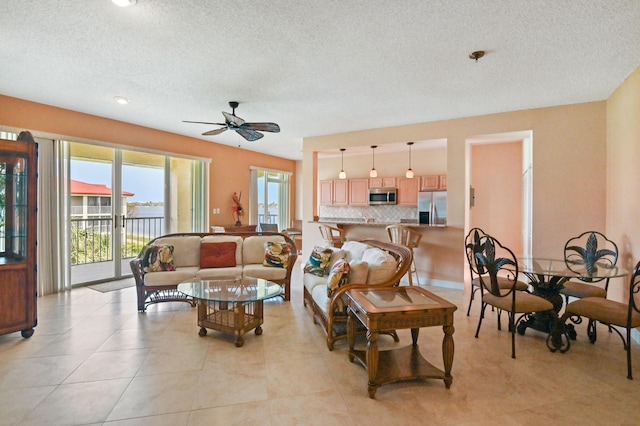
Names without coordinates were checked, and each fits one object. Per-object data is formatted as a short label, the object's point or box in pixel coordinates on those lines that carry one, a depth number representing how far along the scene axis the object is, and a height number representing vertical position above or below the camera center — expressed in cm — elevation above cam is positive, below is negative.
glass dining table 274 -70
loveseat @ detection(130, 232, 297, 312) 378 -67
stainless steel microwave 751 +38
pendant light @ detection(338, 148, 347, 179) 754 +88
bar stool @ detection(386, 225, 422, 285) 484 -39
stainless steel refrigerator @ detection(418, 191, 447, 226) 586 +8
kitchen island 497 -74
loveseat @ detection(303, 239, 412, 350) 279 -64
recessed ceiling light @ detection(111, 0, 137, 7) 214 +146
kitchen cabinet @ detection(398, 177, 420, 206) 728 +48
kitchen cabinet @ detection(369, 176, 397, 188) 759 +72
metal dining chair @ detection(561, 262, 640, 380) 236 -84
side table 204 -75
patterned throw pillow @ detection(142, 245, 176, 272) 385 -61
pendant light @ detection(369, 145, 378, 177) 781 +134
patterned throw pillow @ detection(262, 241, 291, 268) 425 -61
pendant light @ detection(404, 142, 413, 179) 689 +83
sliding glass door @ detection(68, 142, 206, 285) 498 +12
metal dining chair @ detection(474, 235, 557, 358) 276 -82
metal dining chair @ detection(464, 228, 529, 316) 323 -76
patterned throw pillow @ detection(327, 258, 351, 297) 284 -61
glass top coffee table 287 -83
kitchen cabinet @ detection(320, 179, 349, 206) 822 +51
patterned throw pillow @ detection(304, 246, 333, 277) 371 -61
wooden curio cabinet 296 -13
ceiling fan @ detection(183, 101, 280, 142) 377 +109
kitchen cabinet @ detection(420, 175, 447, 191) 696 +65
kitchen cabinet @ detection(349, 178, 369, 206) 794 +50
